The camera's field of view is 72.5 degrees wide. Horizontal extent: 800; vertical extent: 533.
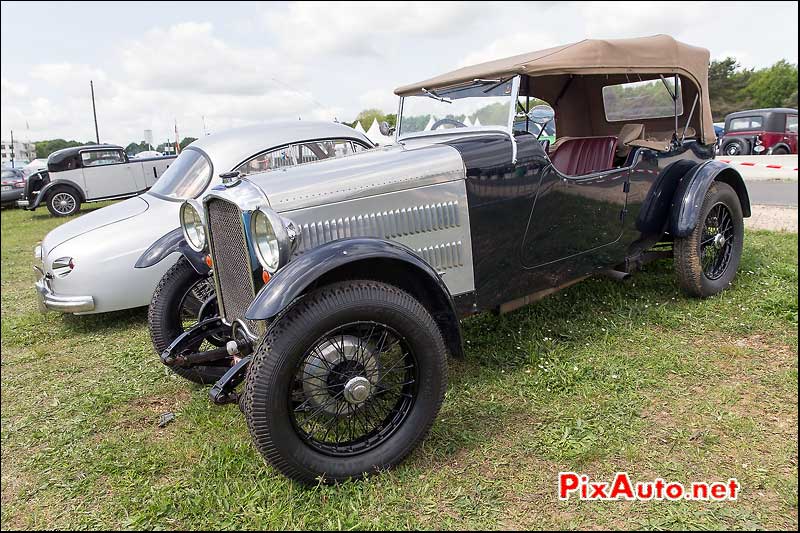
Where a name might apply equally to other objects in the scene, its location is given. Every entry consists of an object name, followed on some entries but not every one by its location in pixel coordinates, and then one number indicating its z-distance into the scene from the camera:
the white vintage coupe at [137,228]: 4.68
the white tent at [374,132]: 19.58
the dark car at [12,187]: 16.44
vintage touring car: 2.37
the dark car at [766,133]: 15.93
